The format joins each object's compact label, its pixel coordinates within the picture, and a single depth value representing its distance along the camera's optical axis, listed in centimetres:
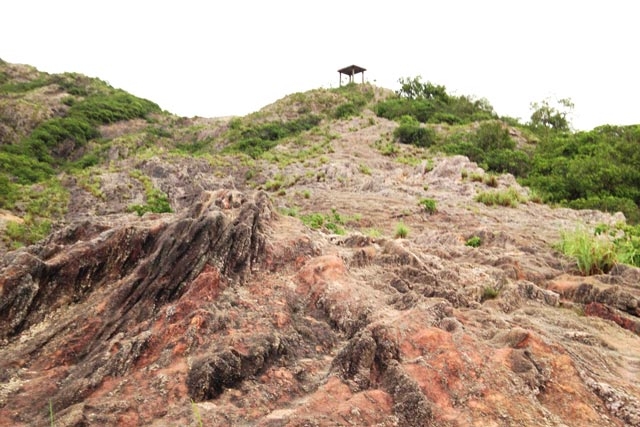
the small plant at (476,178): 2062
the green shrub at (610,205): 1758
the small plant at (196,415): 358
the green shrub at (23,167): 2908
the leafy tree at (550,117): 4116
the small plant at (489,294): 633
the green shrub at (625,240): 885
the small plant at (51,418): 369
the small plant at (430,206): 1527
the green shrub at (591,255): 775
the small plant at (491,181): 2034
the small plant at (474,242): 993
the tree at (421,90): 4706
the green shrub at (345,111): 4200
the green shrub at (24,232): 1515
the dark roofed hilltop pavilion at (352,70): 5509
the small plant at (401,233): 1109
